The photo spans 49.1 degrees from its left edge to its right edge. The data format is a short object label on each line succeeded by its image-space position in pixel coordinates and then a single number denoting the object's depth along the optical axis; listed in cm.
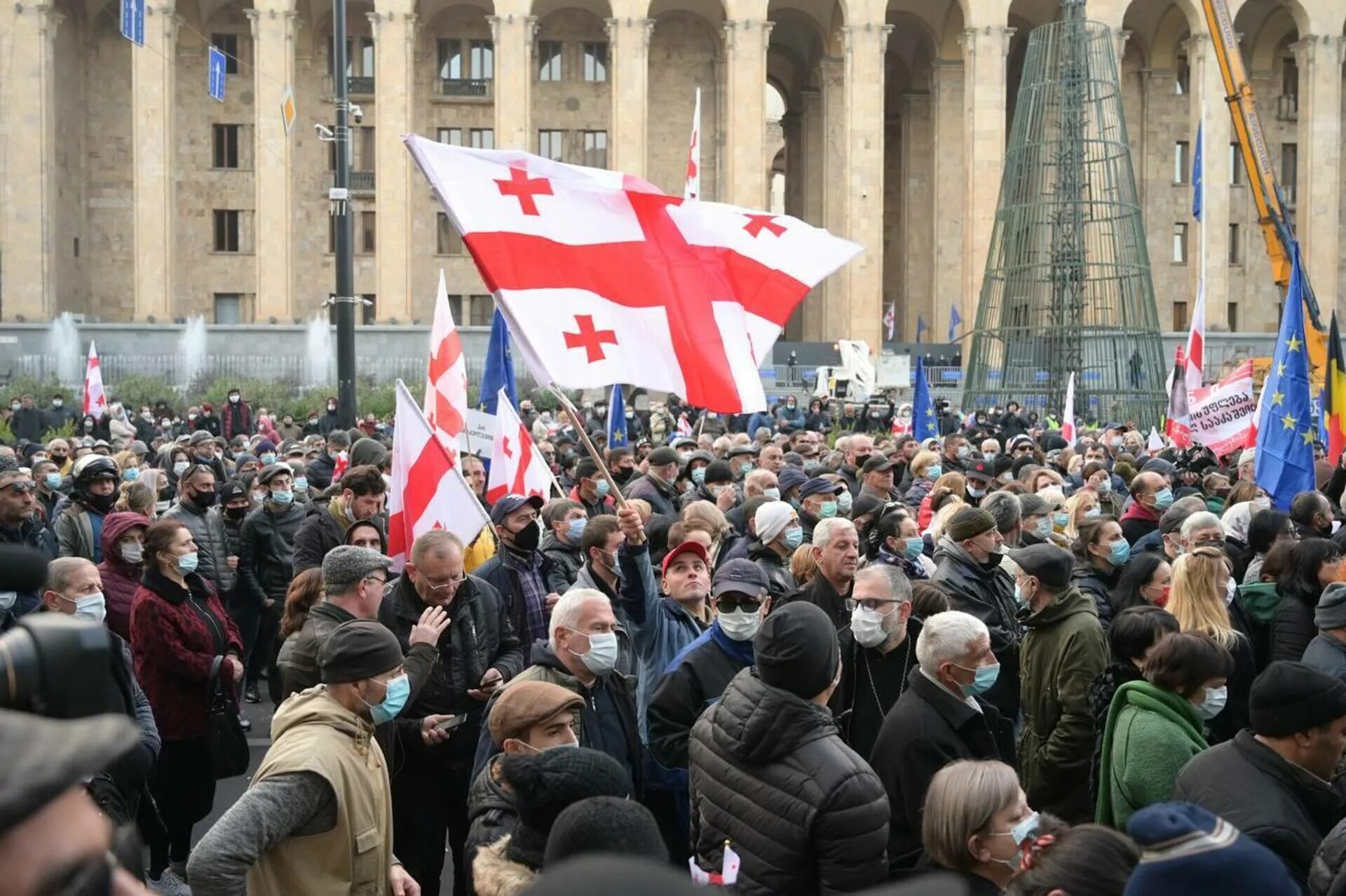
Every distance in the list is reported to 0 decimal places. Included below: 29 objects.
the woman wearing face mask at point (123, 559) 755
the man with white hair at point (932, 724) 466
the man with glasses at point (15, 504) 848
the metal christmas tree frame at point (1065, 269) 2934
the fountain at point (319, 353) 4322
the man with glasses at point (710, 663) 532
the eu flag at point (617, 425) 1523
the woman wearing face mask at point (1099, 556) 743
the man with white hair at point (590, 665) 516
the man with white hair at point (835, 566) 664
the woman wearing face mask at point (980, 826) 377
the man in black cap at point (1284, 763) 396
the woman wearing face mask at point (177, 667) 671
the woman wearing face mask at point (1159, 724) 459
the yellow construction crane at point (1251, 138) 2323
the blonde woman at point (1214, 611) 598
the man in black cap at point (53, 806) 152
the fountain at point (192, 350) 4303
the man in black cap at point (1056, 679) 570
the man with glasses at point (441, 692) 603
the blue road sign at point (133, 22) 2556
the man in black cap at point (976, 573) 703
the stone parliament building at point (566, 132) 4628
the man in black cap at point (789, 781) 382
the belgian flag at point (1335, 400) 1308
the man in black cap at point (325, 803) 397
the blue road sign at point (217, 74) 2878
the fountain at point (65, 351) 4181
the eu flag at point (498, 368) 1252
